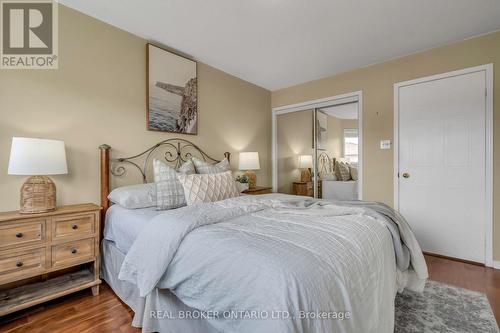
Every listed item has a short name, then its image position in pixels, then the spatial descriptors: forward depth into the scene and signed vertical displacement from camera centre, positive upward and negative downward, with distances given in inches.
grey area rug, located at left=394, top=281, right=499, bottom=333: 60.8 -43.3
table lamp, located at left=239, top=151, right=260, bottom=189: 137.2 +1.9
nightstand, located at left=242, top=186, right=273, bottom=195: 129.7 -15.0
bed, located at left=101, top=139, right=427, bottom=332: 32.2 -18.0
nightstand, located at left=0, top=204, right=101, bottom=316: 60.7 -25.1
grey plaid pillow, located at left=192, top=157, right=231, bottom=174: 100.3 -0.8
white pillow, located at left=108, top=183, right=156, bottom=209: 77.0 -10.6
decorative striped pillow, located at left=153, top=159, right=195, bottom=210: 77.7 -8.0
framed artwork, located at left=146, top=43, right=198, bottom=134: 102.3 +35.0
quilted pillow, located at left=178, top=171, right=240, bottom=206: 78.5 -7.9
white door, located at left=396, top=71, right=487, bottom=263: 100.2 +0.8
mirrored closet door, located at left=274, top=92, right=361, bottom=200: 137.6 +9.5
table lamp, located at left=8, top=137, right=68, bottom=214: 62.7 -0.4
